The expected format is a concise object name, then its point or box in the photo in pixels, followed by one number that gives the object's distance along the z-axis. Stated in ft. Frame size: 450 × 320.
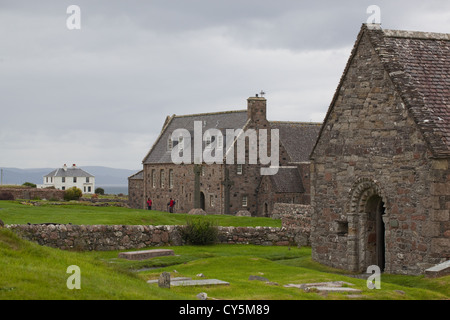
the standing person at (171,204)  224.53
